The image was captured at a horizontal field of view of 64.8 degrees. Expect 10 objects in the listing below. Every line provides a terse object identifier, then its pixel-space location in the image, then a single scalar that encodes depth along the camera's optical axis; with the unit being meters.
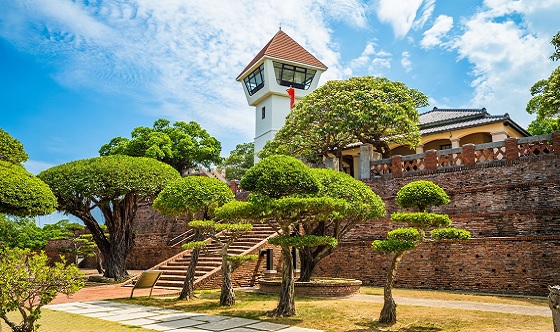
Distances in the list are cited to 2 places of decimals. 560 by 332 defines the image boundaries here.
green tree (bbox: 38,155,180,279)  16.45
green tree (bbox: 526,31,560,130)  14.04
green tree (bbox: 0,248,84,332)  5.61
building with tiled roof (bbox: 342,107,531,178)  22.19
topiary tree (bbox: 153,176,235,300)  11.41
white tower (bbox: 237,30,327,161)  33.72
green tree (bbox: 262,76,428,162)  19.38
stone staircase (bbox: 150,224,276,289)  14.19
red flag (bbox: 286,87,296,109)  33.12
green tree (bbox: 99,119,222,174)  32.59
